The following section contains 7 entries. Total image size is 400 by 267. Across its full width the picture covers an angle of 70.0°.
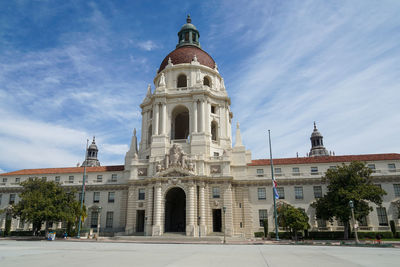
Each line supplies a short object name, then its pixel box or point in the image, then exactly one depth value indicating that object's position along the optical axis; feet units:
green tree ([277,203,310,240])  134.41
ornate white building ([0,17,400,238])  161.79
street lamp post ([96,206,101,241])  172.33
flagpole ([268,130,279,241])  151.94
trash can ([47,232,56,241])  136.67
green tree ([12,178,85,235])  142.51
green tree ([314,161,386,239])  132.36
